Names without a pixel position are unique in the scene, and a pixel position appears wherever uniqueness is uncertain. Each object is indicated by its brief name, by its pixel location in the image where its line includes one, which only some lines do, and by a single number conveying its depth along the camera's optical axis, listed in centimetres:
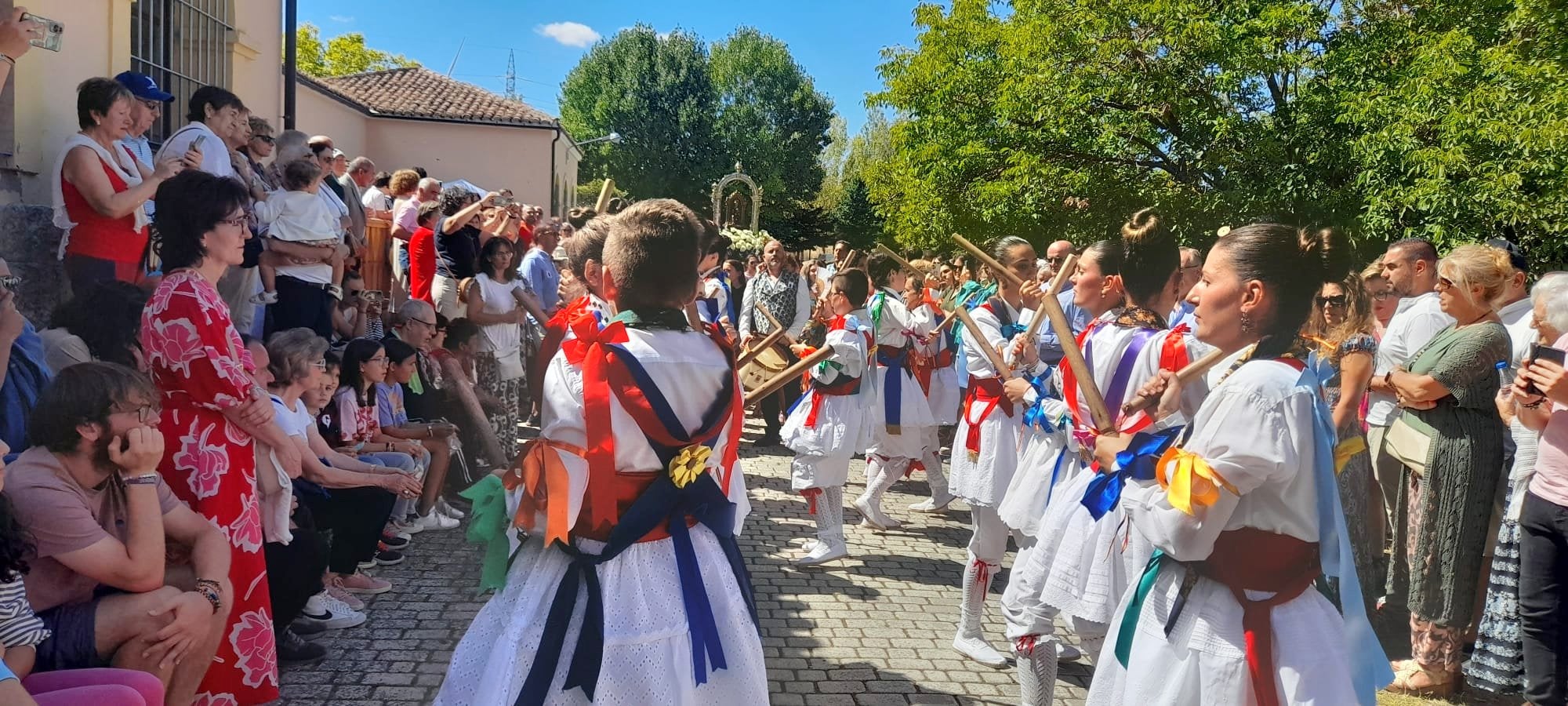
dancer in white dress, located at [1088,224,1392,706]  245
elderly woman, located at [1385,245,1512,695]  454
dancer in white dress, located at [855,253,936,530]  754
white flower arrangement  1900
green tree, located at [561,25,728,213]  4641
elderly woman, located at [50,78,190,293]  500
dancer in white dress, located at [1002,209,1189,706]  350
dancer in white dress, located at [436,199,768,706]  269
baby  655
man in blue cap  549
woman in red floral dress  355
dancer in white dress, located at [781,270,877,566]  654
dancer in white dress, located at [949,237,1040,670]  500
